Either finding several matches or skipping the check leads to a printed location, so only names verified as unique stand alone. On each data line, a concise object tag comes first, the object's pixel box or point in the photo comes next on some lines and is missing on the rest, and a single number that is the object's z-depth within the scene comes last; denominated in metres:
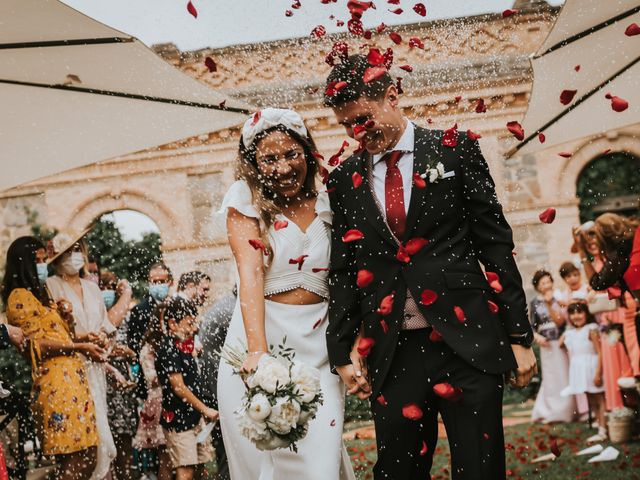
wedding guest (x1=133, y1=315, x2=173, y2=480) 6.48
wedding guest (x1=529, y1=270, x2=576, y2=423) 9.87
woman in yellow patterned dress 5.74
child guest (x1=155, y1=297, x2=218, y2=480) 6.19
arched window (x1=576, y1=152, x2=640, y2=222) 15.81
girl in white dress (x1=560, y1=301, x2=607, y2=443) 8.88
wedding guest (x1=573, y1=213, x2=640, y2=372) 6.16
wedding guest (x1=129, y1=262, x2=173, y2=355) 6.61
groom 3.08
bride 3.44
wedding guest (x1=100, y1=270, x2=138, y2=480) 6.98
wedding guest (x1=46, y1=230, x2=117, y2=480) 6.24
